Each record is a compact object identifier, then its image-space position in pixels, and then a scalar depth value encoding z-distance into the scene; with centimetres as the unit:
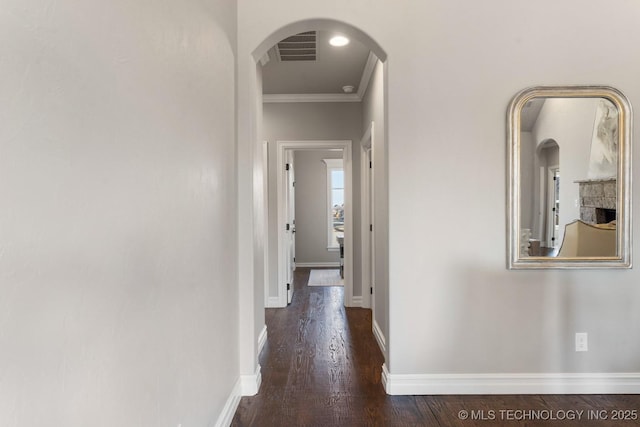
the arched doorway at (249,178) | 232
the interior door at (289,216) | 454
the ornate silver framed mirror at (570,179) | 225
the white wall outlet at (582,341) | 229
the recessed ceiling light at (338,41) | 291
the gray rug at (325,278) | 565
